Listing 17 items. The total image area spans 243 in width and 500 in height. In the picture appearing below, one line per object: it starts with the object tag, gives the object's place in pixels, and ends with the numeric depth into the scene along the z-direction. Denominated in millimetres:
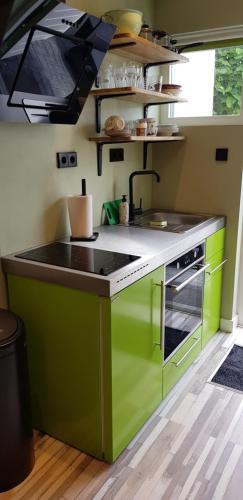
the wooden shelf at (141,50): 1911
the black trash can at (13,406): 1425
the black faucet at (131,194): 2471
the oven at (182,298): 1931
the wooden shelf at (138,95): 1954
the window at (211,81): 2520
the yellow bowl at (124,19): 1908
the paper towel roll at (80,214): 1929
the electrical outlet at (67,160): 1947
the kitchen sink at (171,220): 2309
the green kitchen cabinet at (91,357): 1507
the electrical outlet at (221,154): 2545
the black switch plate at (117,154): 2377
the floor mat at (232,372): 2243
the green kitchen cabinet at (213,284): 2422
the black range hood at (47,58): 1316
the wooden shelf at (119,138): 2068
